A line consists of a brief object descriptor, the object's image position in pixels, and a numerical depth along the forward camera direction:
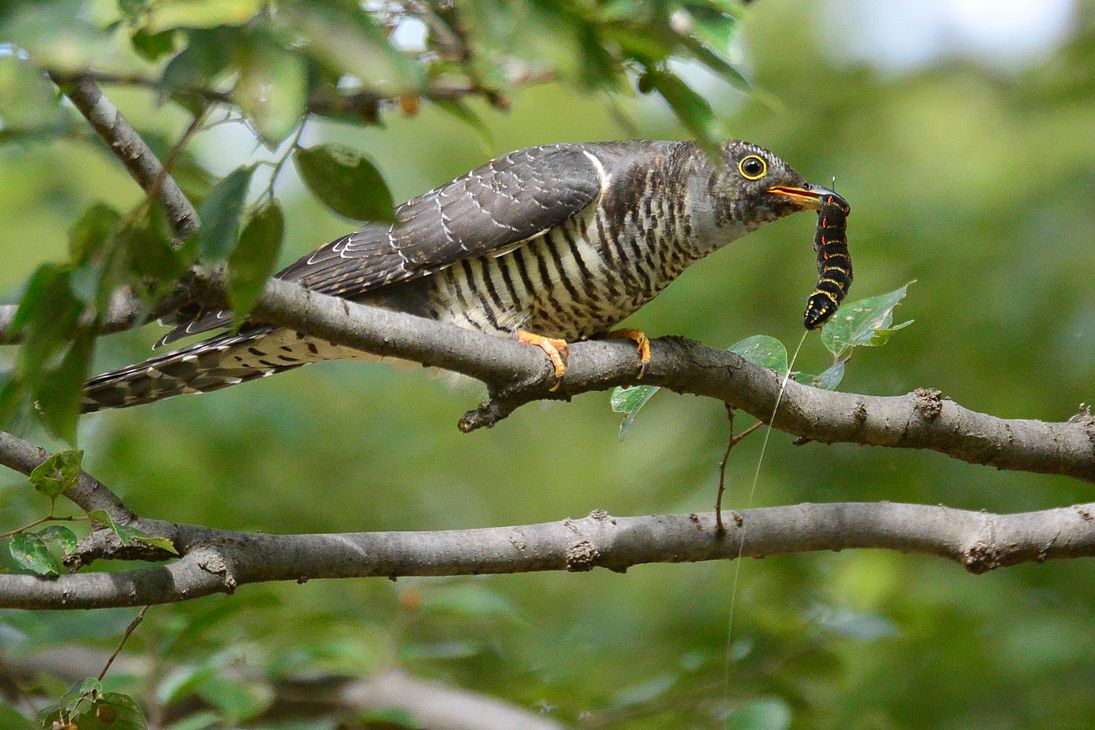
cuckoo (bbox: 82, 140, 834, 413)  7.40
